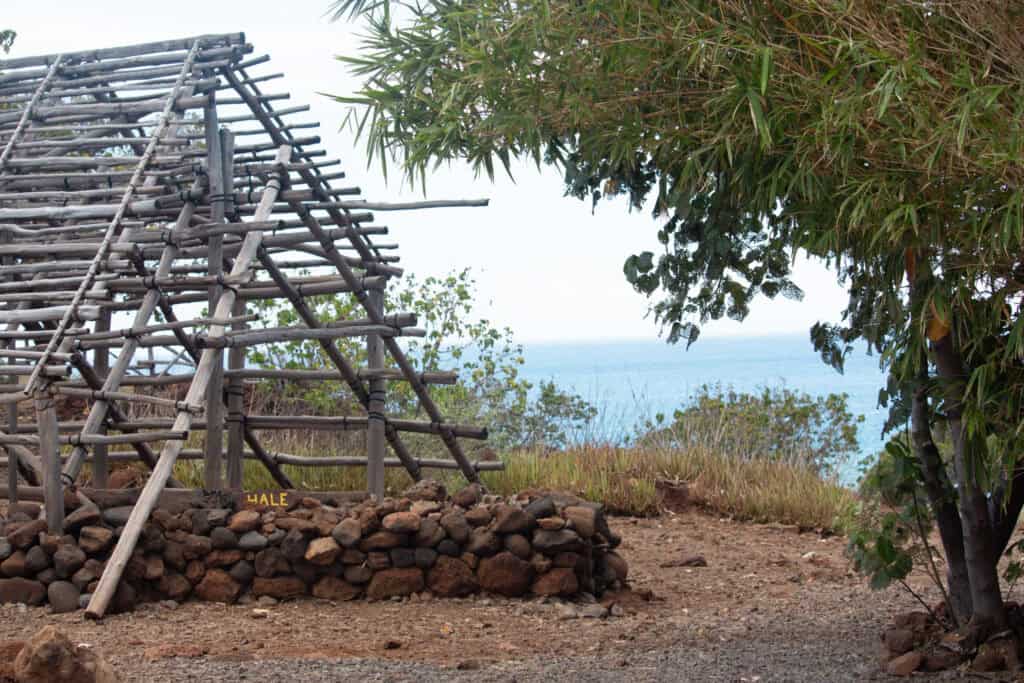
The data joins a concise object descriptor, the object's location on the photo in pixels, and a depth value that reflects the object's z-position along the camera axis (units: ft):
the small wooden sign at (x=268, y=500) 21.58
